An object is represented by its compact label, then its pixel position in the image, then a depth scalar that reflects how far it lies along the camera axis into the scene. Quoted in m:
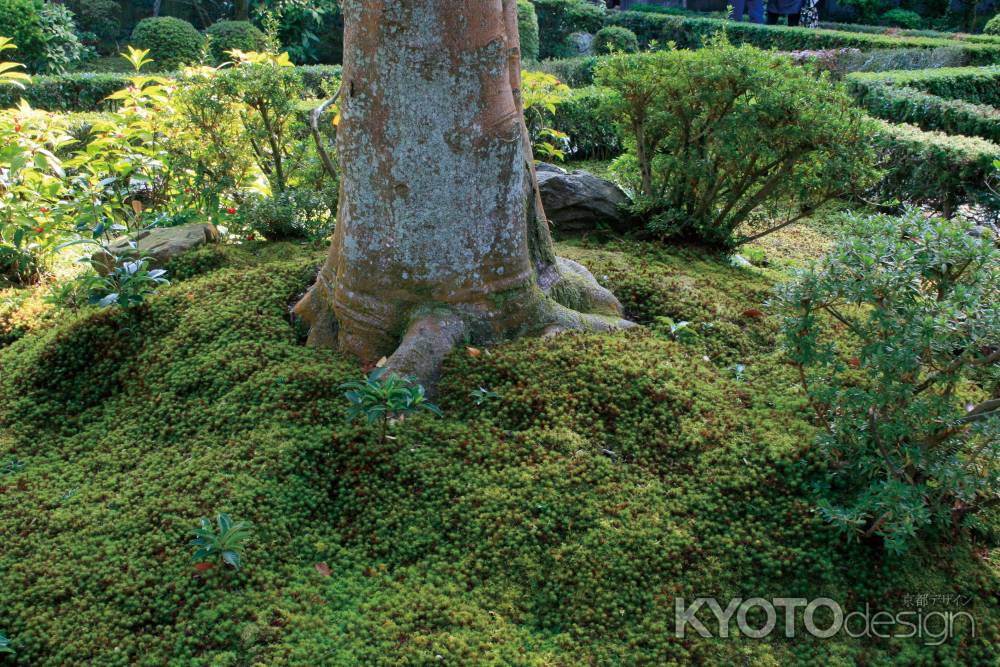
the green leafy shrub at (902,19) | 24.81
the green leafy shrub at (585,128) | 11.05
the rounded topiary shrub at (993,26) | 18.50
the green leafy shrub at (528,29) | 17.38
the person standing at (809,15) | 24.19
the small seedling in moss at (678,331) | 4.39
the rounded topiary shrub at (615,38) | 19.23
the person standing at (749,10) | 24.28
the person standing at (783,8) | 24.91
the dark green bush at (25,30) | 13.41
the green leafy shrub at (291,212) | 5.72
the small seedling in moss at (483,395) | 3.73
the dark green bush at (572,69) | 15.66
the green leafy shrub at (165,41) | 16.73
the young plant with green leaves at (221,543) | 2.87
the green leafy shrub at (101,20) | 20.59
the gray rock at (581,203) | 6.24
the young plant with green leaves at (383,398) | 3.32
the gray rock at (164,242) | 5.09
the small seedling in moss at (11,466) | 3.68
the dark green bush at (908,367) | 2.80
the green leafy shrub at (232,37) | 16.98
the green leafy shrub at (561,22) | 21.72
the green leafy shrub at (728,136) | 5.07
